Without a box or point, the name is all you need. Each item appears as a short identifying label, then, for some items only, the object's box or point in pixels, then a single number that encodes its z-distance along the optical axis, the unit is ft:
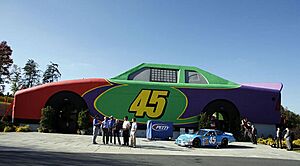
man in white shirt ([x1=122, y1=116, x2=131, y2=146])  55.77
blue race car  62.44
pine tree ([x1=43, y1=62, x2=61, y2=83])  291.99
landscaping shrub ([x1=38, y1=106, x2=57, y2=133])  80.28
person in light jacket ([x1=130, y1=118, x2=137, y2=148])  54.65
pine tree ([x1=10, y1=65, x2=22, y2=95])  237.86
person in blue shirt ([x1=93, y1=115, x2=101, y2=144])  55.43
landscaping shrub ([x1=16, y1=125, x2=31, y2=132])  77.61
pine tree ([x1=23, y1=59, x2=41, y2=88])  273.40
